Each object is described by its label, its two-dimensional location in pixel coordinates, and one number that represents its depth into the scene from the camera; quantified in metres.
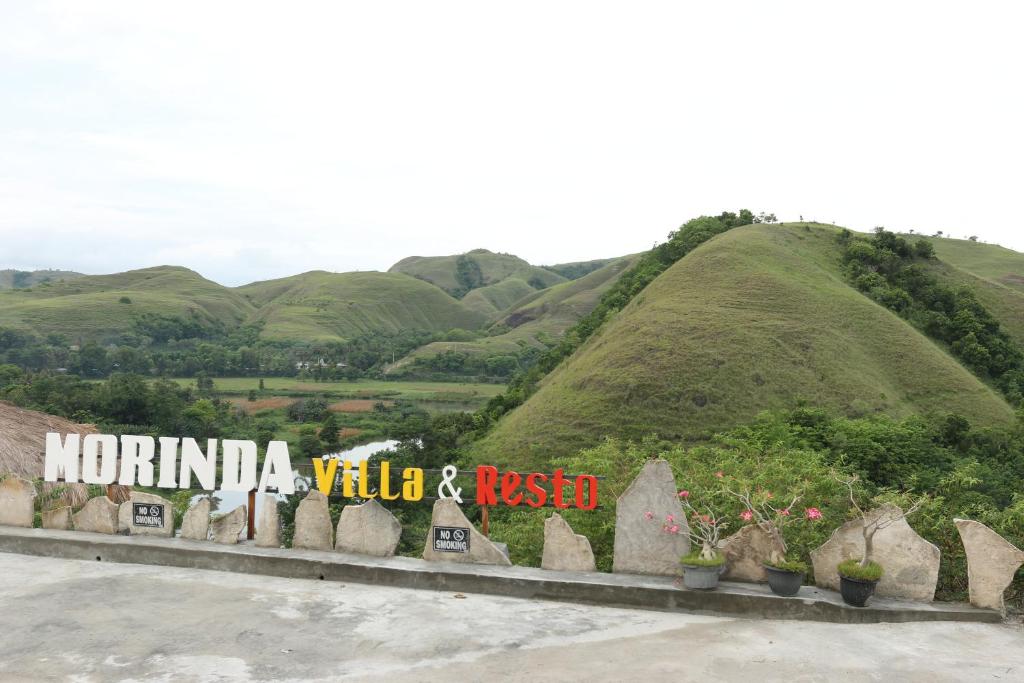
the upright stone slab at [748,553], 8.98
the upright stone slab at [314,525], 10.59
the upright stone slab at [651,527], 9.38
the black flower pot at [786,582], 8.40
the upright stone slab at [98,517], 11.45
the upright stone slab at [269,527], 10.60
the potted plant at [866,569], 8.12
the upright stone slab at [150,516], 11.29
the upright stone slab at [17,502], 11.97
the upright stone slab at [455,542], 10.01
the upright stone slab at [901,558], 8.52
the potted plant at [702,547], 8.67
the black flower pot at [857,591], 8.12
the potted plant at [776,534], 8.41
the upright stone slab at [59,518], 11.66
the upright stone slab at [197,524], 11.16
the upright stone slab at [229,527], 10.89
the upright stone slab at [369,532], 10.38
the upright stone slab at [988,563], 8.18
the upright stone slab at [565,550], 9.73
